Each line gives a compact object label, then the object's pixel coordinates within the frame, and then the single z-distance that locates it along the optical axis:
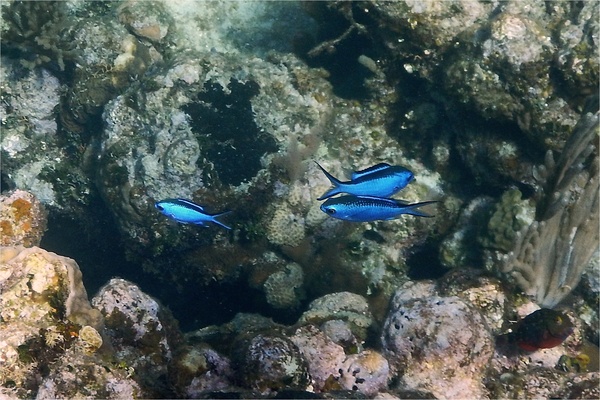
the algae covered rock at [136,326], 3.67
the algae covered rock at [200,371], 3.19
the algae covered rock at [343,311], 4.54
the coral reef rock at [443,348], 3.73
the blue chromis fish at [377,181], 3.72
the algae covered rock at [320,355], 3.72
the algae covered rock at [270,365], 3.25
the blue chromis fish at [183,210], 4.21
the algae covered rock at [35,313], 2.84
